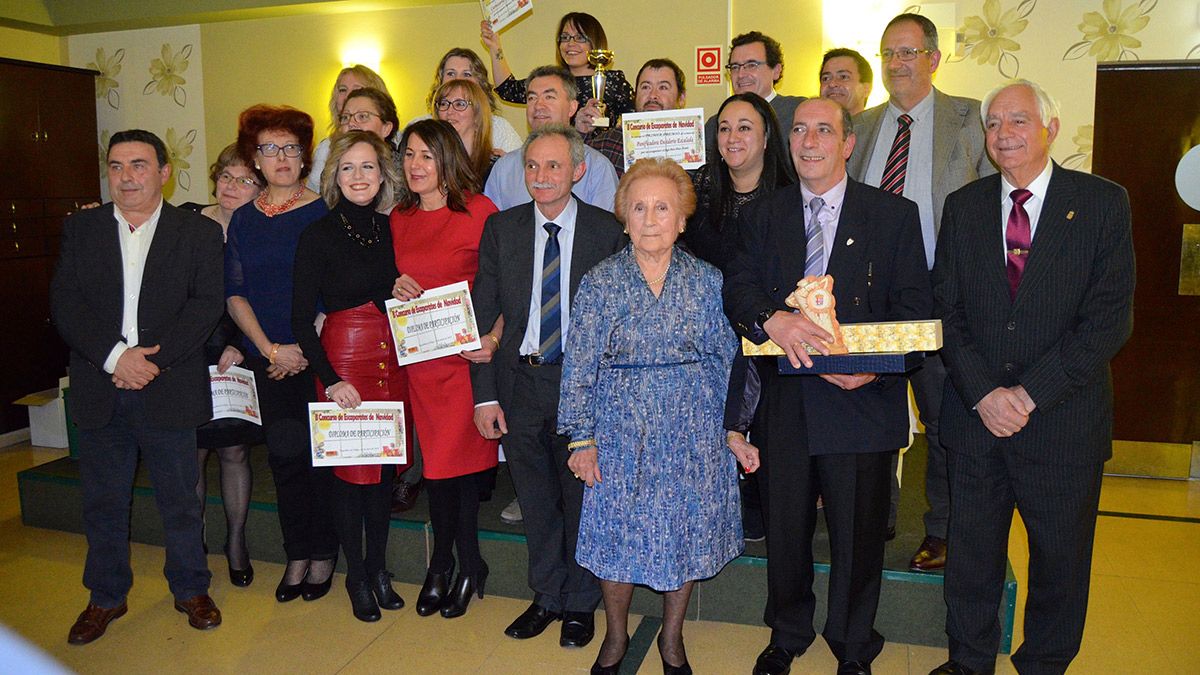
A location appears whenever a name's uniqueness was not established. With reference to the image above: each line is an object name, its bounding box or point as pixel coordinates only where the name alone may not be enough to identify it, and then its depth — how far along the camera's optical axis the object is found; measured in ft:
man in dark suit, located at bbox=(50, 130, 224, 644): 10.95
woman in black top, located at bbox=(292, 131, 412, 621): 10.78
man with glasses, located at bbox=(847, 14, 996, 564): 11.05
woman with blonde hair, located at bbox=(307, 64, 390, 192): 14.74
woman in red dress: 10.89
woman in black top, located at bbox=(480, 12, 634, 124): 14.56
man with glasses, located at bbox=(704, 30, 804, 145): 13.23
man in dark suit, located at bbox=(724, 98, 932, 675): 9.04
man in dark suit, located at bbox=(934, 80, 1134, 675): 8.70
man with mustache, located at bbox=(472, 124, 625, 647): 10.47
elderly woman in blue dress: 9.13
